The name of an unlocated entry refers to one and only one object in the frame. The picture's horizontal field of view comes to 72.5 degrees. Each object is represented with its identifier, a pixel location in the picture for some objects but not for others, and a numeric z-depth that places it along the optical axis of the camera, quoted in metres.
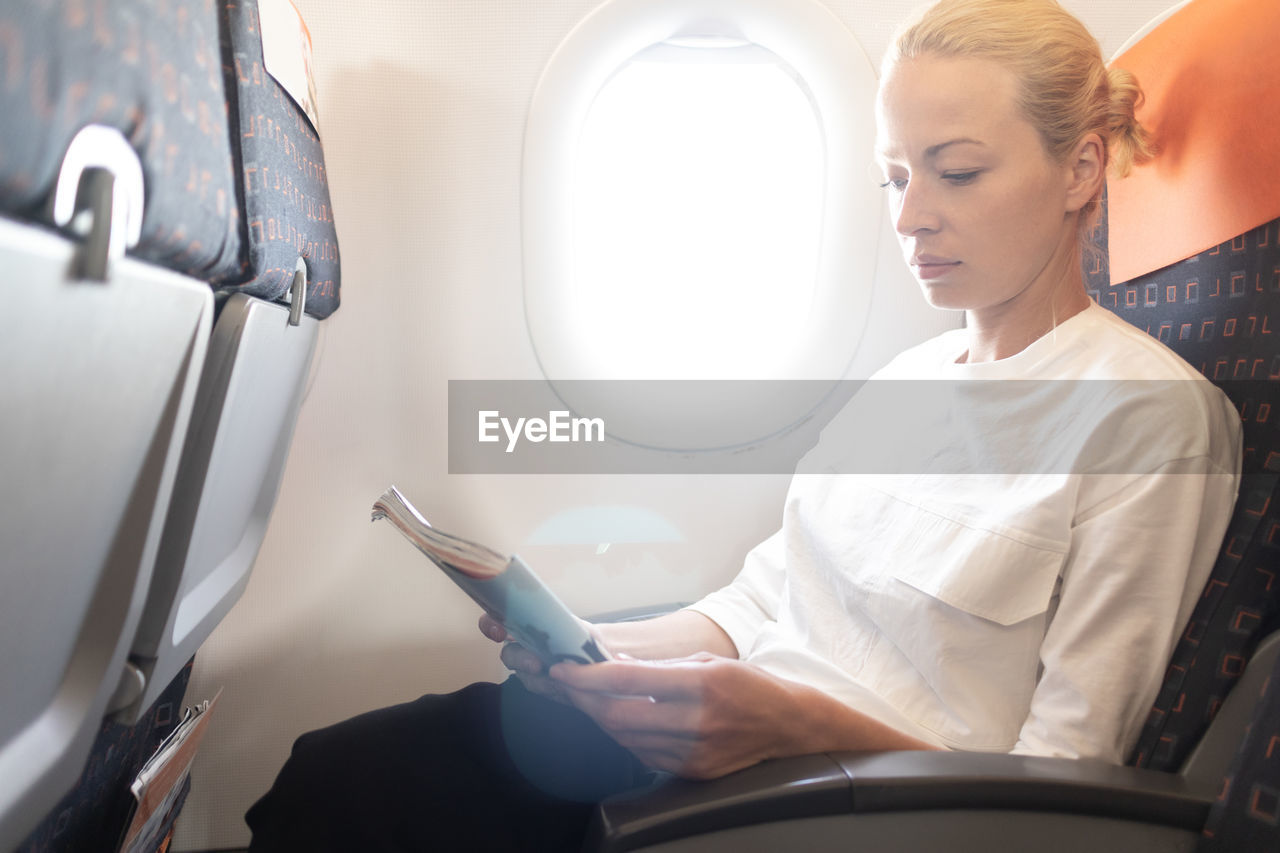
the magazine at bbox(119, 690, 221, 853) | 1.12
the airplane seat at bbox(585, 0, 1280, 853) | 0.80
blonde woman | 0.88
